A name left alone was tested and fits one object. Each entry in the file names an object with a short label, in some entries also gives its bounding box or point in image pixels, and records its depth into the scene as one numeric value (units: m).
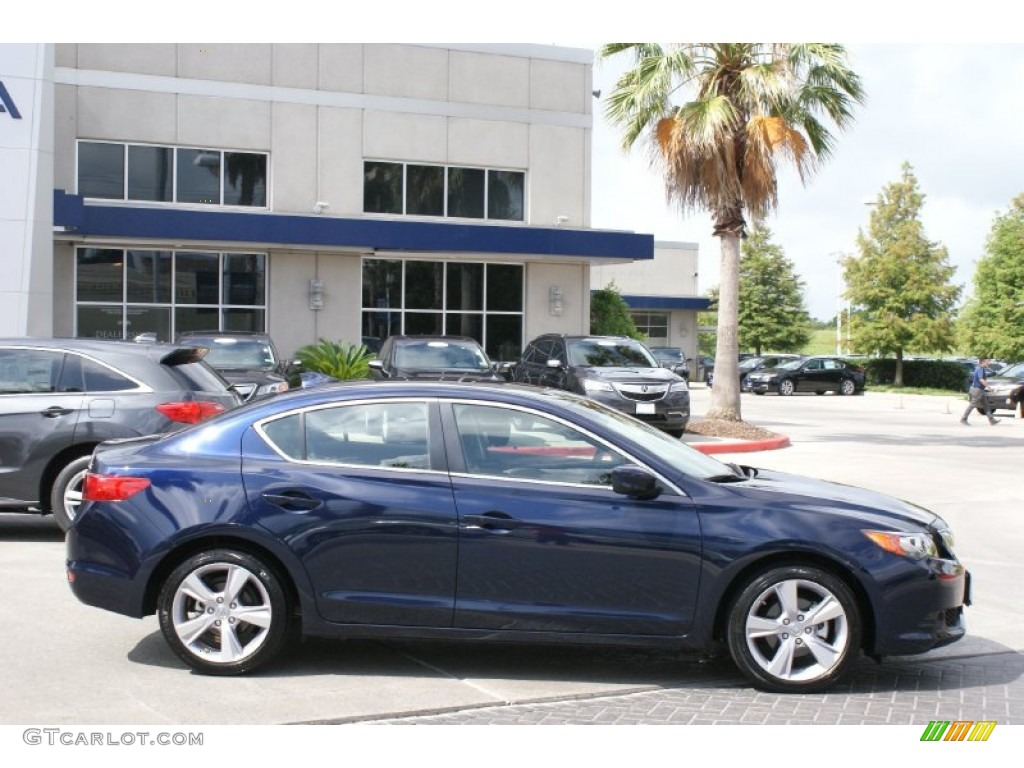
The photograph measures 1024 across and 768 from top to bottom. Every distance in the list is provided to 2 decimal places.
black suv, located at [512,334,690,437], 19.45
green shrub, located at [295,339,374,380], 25.81
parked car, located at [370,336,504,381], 19.75
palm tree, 21.45
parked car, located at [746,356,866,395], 44.94
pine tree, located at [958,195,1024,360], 49.72
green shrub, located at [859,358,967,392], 50.41
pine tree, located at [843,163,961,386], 51.59
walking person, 28.41
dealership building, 26.66
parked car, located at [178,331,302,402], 17.72
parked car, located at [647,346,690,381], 44.97
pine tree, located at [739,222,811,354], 64.94
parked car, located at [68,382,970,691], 5.98
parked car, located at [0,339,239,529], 9.71
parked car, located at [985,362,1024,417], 31.64
